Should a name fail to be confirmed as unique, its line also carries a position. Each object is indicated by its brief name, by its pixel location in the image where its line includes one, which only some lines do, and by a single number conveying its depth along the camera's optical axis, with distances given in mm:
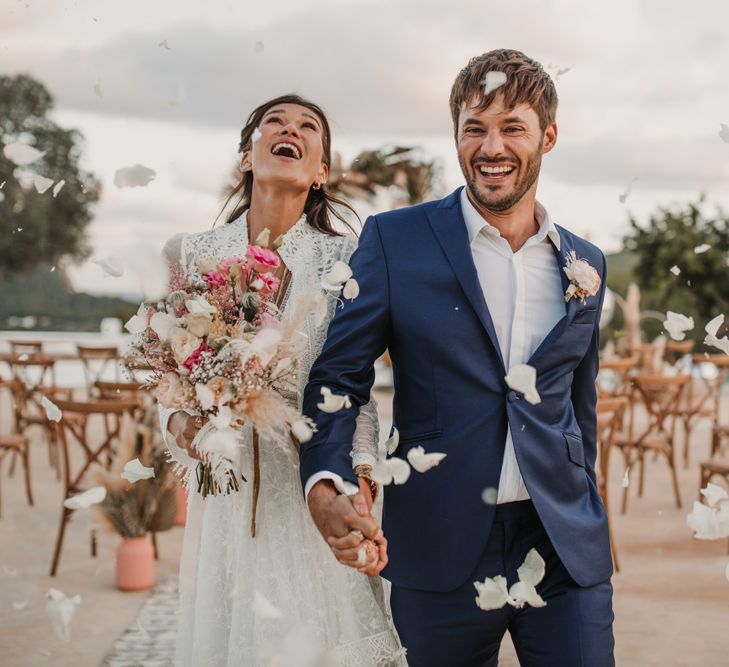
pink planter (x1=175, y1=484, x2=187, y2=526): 6391
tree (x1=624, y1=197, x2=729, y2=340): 20719
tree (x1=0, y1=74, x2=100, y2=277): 20516
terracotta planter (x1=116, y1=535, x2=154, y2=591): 5098
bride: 2516
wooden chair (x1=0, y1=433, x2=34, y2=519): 6590
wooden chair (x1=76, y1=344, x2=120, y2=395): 9078
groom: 2043
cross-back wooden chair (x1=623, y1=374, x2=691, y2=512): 6629
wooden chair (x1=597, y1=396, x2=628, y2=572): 5488
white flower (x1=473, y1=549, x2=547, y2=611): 1990
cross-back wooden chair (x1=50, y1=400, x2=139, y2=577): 5074
